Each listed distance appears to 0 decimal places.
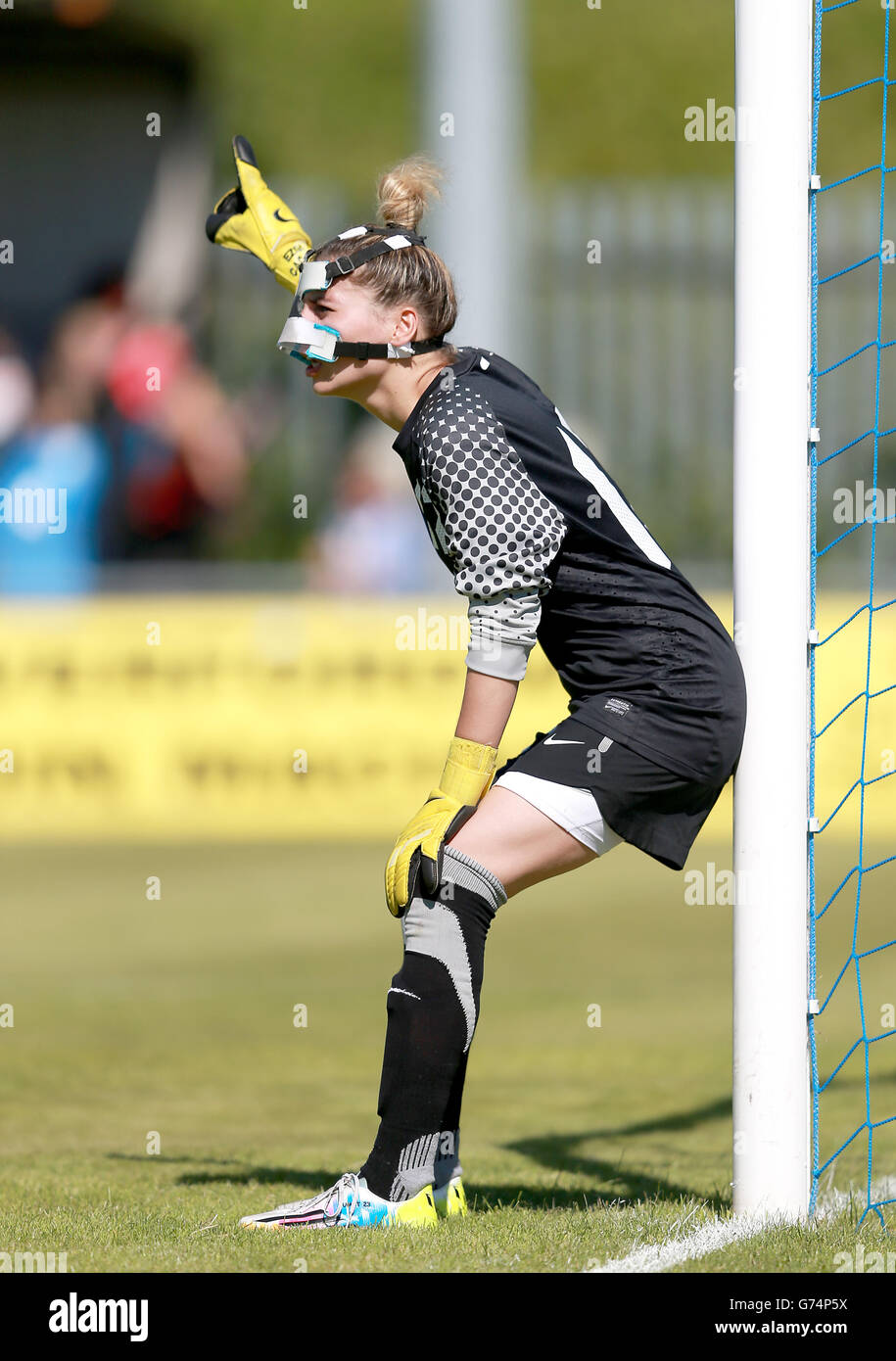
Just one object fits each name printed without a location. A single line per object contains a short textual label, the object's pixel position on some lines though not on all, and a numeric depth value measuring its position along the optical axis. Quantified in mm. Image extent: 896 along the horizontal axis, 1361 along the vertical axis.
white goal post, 4406
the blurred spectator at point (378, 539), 13383
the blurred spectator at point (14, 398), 13227
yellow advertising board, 11656
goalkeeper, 4215
